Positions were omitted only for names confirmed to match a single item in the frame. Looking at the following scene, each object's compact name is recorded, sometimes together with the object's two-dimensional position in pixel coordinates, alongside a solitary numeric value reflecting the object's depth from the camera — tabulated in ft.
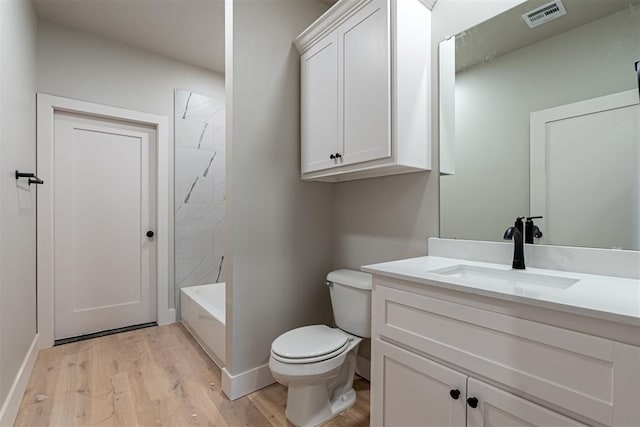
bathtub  7.10
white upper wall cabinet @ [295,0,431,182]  4.93
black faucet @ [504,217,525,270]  4.17
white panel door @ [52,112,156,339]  8.63
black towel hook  5.90
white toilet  4.95
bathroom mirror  3.81
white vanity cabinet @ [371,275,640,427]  2.47
